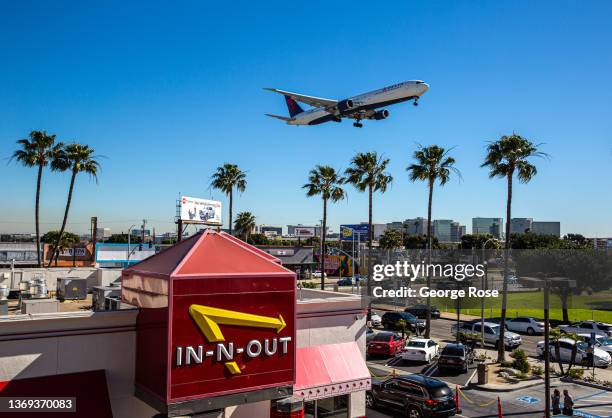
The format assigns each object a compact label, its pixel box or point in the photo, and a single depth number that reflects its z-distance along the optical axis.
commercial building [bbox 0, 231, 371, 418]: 10.38
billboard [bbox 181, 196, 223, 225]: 49.72
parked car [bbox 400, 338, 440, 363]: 31.15
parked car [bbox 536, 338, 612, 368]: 31.05
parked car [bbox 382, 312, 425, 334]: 40.84
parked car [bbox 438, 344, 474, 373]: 28.84
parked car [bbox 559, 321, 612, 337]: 38.62
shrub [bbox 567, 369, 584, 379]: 27.78
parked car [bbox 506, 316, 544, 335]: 41.97
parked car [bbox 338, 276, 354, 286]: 74.75
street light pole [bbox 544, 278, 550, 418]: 17.75
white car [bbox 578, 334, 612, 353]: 33.38
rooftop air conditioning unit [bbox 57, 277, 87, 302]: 26.61
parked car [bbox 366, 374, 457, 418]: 19.81
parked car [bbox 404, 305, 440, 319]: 47.78
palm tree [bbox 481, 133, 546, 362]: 33.44
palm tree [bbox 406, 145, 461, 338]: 40.38
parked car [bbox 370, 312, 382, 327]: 43.78
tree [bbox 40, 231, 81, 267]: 75.12
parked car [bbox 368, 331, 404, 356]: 33.09
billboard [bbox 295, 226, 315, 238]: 162.95
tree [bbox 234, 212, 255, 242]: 87.38
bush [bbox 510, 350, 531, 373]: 28.66
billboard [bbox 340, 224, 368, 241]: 81.82
